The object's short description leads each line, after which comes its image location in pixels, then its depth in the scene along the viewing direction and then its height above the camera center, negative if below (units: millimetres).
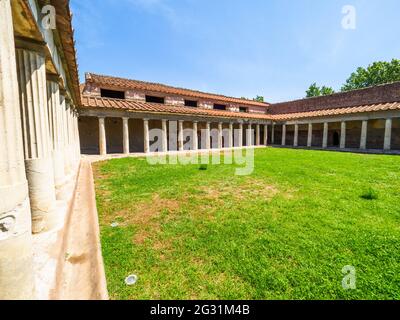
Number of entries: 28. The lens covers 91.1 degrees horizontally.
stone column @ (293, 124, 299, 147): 27469 +954
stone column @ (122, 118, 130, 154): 16786 +417
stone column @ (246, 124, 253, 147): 27875 +395
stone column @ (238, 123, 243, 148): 25891 +236
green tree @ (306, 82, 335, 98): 55525 +14511
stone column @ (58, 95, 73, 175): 6929 +72
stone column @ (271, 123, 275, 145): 31020 +832
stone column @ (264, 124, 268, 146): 29706 +1021
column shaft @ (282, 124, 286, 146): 29097 +856
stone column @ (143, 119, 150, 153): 18002 +30
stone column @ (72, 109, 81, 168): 12484 +1158
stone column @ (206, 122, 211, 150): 22242 -28
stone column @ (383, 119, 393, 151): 19203 +558
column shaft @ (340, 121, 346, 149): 22781 +543
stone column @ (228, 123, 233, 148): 24595 +536
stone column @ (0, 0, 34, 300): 1972 -504
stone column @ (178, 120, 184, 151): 20250 +597
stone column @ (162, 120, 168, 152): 18945 +513
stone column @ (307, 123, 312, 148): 25953 +489
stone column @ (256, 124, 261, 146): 28739 +1061
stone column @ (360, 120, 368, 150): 21031 +606
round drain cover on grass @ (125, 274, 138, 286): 2818 -2034
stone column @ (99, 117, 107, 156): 15719 +230
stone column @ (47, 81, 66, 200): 5414 +251
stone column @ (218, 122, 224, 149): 22984 +666
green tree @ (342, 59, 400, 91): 39559 +14459
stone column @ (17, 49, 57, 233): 3414 +77
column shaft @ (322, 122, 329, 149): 24375 +516
